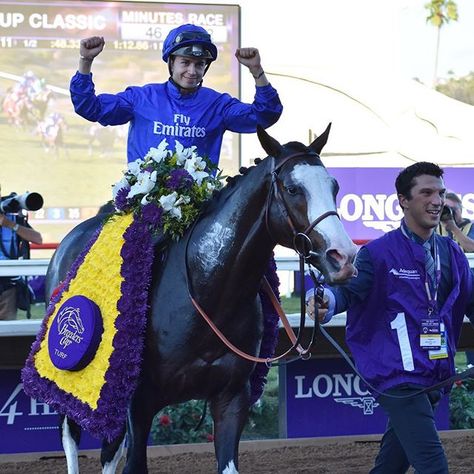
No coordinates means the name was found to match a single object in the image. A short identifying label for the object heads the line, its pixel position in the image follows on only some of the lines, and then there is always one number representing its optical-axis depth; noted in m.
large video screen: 18.80
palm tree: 45.19
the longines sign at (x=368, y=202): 19.39
